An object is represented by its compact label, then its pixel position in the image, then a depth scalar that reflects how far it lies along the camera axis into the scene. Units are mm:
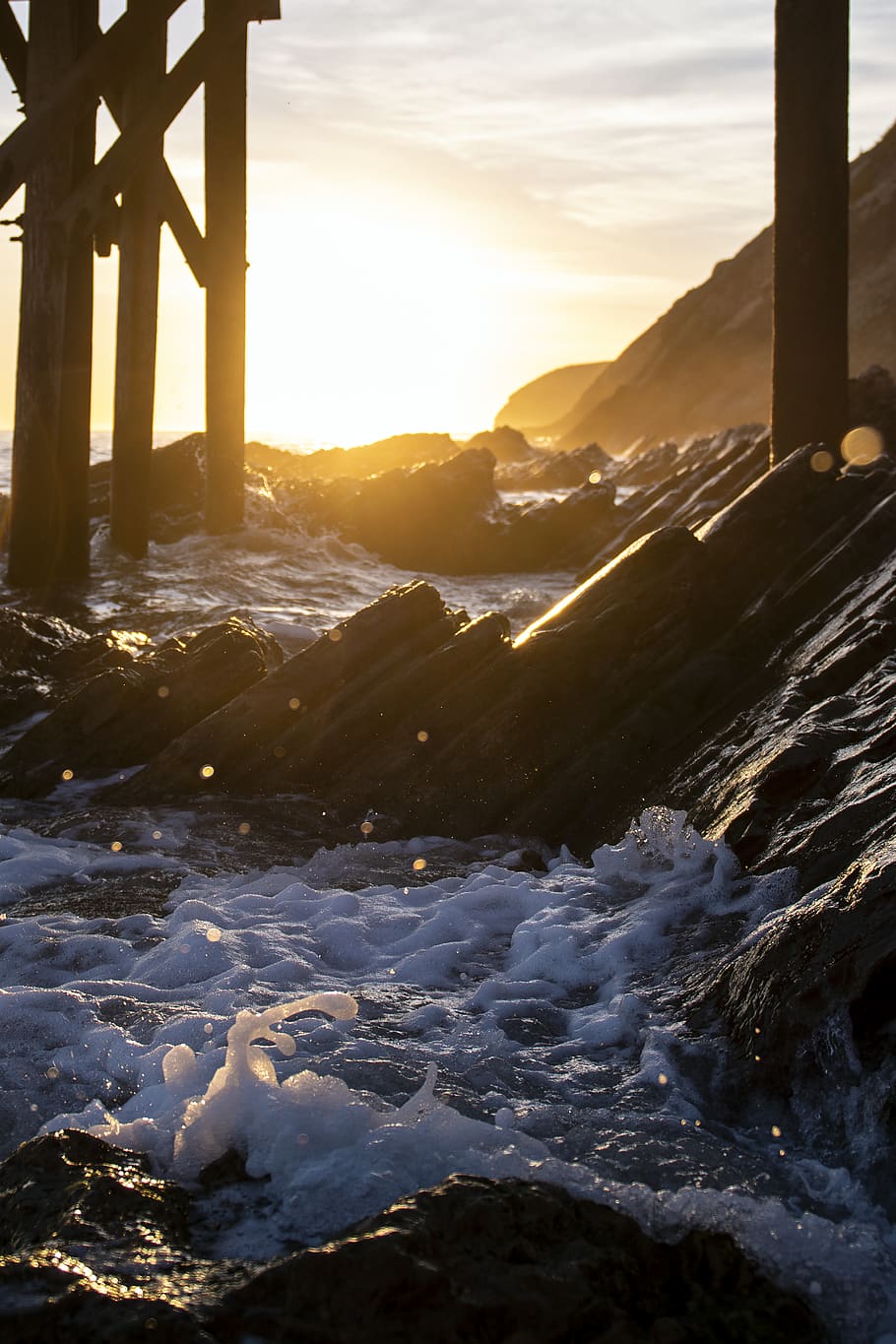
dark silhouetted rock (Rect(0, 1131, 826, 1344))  1871
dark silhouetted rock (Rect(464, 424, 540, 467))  49219
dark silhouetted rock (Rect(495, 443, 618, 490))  28297
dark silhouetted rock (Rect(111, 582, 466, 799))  5648
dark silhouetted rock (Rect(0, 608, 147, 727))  6758
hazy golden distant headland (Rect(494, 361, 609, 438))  151875
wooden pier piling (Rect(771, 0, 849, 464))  6633
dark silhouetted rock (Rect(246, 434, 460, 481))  25609
